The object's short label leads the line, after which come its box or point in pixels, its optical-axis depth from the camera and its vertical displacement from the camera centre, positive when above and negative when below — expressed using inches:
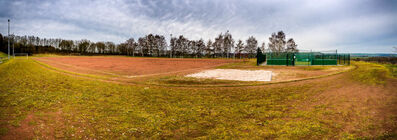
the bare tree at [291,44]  3292.3 +411.3
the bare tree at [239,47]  3351.4 +360.4
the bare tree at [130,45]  4384.8 +503.6
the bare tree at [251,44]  3535.9 +435.6
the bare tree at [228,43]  3309.5 +438.5
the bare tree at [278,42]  3020.9 +429.8
